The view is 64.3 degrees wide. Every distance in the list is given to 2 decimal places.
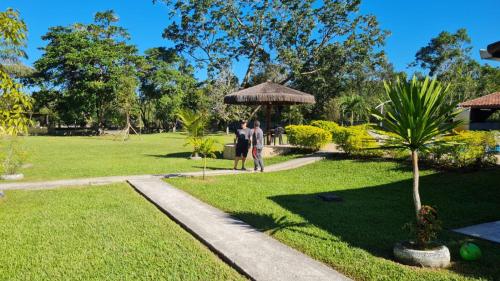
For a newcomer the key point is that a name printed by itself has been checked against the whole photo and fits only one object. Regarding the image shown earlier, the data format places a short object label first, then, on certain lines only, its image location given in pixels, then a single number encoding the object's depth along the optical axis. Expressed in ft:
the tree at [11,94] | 15.07
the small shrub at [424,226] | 15.42
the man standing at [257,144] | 40.55
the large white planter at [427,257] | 15.08
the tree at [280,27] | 98.12
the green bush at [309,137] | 51.08
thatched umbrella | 53.11
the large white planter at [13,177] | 35.81
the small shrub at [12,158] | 35.45
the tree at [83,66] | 122.62
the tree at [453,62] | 163.43
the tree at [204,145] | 38.11
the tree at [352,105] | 162.65
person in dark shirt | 41.57
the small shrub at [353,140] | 42.98
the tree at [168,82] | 143.02
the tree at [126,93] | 102.90
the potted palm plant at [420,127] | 15.37
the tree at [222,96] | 108.27
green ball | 15.55
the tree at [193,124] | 39.50
